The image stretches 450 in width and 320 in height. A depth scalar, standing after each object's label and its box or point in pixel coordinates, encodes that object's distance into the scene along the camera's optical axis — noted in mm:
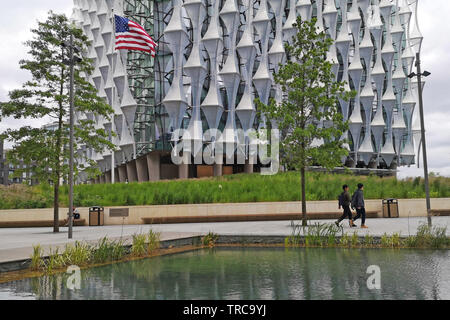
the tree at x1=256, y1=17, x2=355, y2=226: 18109
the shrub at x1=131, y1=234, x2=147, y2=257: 11830
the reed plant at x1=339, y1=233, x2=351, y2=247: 12789
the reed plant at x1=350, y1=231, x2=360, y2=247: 12641
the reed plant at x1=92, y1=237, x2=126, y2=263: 10789
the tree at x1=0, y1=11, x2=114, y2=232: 19438
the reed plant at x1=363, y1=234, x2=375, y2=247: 12637
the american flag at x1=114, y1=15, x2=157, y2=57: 27162
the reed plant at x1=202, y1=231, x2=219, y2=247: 14022
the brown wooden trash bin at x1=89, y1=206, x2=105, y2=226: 24594
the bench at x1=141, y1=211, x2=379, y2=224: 23188
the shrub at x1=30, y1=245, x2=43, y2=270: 9656
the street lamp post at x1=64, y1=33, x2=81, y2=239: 16859
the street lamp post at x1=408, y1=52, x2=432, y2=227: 16359
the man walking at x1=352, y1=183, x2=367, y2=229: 17359
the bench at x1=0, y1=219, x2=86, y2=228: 25297
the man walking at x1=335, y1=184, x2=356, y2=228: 17570
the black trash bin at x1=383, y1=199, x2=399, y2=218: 22828
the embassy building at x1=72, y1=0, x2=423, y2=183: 45406
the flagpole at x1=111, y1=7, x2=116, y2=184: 47328
